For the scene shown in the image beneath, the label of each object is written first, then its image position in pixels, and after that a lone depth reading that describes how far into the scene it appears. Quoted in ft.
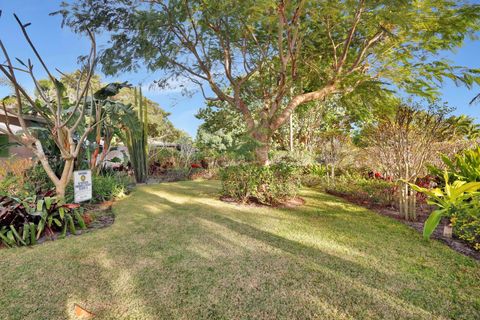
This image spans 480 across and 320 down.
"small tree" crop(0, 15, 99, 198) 11.25
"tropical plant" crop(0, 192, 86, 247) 11.69
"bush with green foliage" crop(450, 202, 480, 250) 11.35
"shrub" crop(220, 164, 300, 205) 20.35
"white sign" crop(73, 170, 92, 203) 15.93
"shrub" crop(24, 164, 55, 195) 17.95
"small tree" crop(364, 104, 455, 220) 16.56
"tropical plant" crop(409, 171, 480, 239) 11.77
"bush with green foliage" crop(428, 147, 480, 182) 15.71
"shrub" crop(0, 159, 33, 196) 17.00
